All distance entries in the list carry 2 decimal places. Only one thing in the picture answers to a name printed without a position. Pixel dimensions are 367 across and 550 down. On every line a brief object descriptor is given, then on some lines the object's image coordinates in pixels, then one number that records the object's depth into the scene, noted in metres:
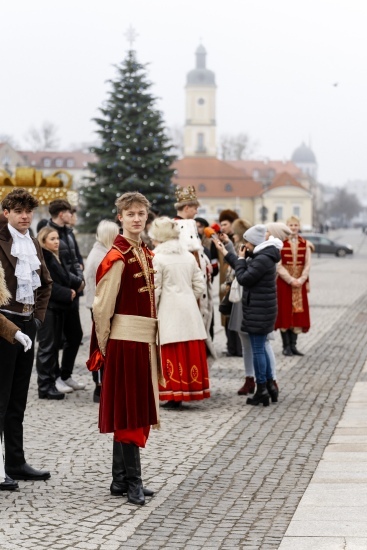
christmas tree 42.31
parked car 66.25
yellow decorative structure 19.50
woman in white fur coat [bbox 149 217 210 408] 10.12
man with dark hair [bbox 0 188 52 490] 7.23
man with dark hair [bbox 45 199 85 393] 11.23
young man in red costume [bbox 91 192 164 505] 6.79
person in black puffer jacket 10.27
